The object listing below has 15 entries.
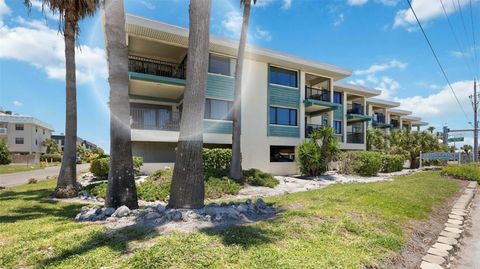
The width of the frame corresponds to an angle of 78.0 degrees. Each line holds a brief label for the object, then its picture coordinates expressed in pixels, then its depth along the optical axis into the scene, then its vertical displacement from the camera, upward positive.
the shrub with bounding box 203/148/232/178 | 16.89 -0.98
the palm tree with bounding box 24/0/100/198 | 11.55 +2.47
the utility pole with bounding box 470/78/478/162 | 30.82 +2.41
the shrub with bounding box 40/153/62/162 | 49.88 -3.02
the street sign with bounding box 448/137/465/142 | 46.59 +0.90
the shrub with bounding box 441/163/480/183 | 18.00 -1.75
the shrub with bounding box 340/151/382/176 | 21.66 -1.43
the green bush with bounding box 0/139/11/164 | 33.91 -1.56
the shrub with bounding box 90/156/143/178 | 15.93 -1.44
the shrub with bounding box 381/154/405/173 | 25.98 -1.69
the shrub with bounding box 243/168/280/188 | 15.22 -1.92
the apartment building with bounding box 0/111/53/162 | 53.06 +1.35
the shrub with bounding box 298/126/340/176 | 19.34 -0.59
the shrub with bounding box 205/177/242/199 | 12.30 -1.99
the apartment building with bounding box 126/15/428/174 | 17.56 +3.27
